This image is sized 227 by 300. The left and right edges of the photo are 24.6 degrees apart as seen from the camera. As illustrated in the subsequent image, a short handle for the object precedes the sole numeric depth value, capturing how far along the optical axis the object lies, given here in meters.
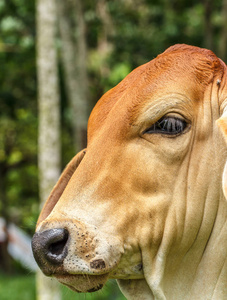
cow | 2.53
